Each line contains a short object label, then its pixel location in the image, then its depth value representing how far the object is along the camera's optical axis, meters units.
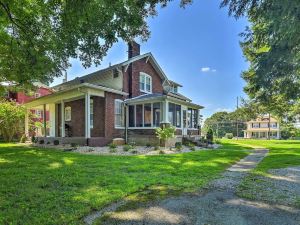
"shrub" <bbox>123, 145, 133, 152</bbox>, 11.71
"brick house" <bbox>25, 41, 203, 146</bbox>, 14.43
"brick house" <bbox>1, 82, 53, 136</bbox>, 21.57
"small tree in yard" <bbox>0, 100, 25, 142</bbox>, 20.56
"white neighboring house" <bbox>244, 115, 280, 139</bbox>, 59.03
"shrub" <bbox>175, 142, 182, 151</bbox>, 12.39
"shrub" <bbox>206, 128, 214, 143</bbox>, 17.46
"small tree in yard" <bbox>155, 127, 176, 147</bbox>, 13.11
